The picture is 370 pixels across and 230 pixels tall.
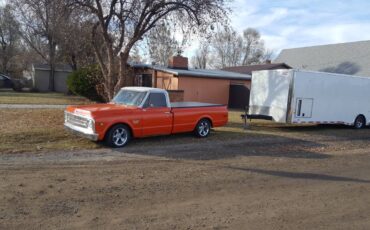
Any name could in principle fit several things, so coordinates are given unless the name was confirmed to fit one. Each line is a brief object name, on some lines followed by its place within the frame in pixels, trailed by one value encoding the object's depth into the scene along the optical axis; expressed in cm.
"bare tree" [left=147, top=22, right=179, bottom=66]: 1841
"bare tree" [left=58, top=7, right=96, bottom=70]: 1712
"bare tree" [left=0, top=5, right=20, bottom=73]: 5103
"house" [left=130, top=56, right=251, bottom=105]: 2722
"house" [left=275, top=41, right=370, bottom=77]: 3891
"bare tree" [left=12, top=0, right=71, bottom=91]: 4134
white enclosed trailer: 1619
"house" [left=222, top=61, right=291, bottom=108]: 3008
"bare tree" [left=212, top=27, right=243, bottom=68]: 8380
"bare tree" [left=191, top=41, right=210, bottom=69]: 8438
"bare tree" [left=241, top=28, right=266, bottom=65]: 8456
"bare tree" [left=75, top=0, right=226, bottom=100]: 1669
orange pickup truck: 1034
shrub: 2683
